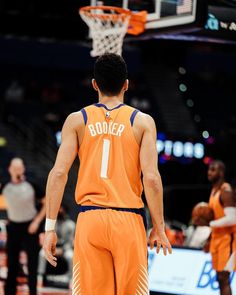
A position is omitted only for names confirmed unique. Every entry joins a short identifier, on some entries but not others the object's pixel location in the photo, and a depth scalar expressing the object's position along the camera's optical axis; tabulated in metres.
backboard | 13.11
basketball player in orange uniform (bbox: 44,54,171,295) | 7.55
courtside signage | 15.55
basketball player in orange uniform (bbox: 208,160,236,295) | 13.05
